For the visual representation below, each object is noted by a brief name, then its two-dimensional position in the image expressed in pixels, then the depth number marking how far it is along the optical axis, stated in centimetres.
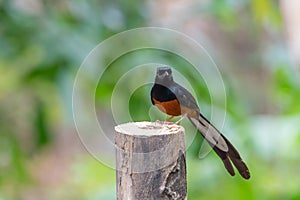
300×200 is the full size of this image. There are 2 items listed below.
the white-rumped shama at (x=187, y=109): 785
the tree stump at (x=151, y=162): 785
